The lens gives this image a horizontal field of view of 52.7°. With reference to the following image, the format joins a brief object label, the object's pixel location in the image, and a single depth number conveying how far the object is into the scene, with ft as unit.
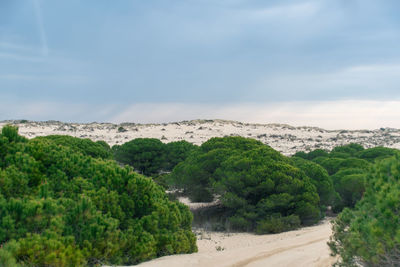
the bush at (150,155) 89.43
